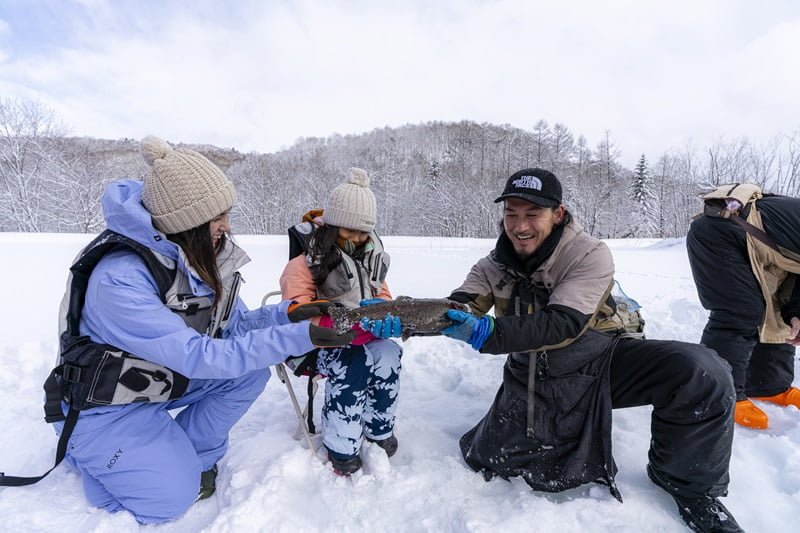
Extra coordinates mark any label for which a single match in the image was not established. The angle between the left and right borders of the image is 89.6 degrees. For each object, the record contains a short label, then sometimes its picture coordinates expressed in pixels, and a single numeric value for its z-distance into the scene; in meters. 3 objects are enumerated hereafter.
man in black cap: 1.88
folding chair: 2.46
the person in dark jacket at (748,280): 2.77
